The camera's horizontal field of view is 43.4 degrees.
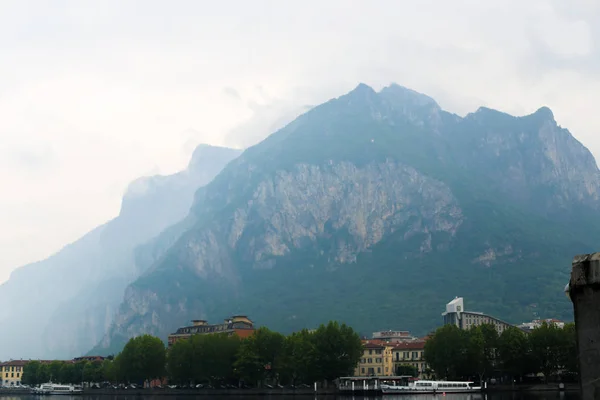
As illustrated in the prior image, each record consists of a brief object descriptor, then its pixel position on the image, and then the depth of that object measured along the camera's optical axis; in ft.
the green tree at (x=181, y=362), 512.22
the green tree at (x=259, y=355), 474.90
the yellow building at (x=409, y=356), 617.21
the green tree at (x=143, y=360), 542.16
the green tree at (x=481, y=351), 457.27
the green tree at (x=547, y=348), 428.97
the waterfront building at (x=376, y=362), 613.11
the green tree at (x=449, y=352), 462.19
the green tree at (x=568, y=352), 426.10
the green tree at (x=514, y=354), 442.09
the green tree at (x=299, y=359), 458.09
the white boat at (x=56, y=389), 612.29
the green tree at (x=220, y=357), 501.97
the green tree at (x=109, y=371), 573.74
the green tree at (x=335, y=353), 456.45
